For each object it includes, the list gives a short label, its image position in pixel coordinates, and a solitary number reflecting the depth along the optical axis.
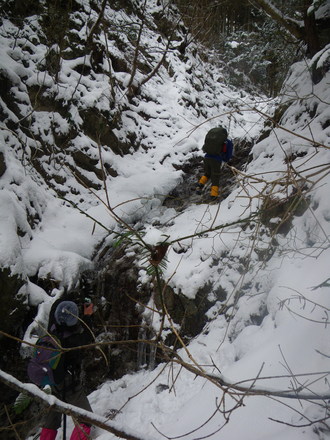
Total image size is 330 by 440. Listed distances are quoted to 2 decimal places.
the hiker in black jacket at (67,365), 2.56
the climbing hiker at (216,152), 4.94
